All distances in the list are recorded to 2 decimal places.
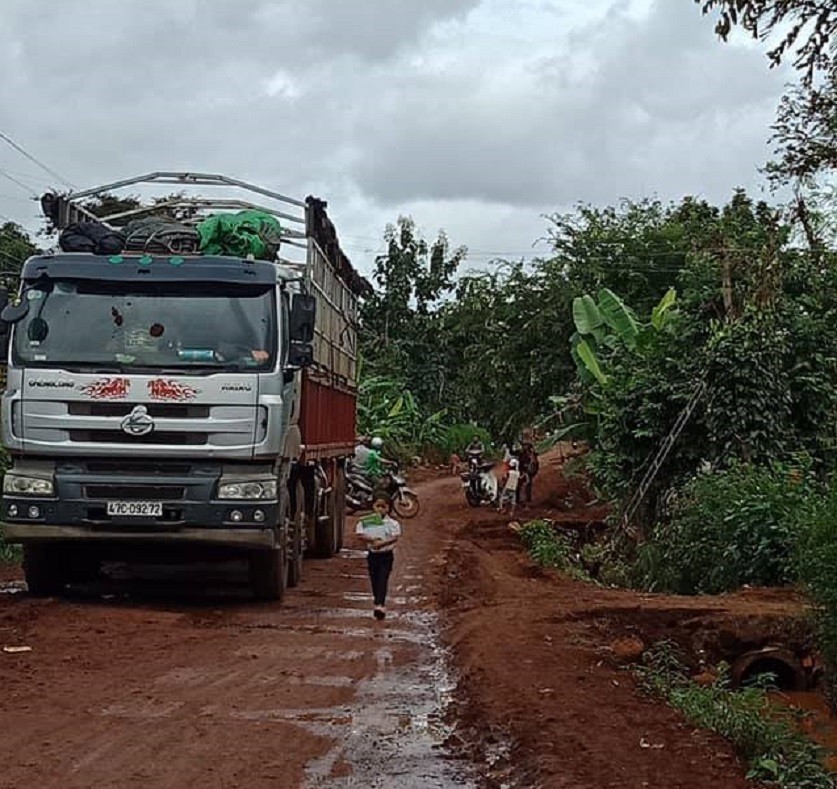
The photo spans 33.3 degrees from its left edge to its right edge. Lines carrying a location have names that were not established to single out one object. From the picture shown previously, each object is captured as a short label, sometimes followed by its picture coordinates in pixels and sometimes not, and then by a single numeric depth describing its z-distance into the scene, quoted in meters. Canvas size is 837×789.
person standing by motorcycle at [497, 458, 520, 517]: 29.20
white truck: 12.04
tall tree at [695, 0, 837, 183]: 6.41
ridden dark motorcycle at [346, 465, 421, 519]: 26.64
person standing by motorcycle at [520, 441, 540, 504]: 30.95
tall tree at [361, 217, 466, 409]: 47.41
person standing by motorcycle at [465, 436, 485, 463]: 32.38
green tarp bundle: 13.45
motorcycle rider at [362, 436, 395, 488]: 27.48
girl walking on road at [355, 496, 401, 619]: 12.80
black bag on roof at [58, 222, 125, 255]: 12.73
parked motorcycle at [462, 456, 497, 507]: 31.34
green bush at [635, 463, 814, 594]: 14.54
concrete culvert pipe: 11.16
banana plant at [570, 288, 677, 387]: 22.86
